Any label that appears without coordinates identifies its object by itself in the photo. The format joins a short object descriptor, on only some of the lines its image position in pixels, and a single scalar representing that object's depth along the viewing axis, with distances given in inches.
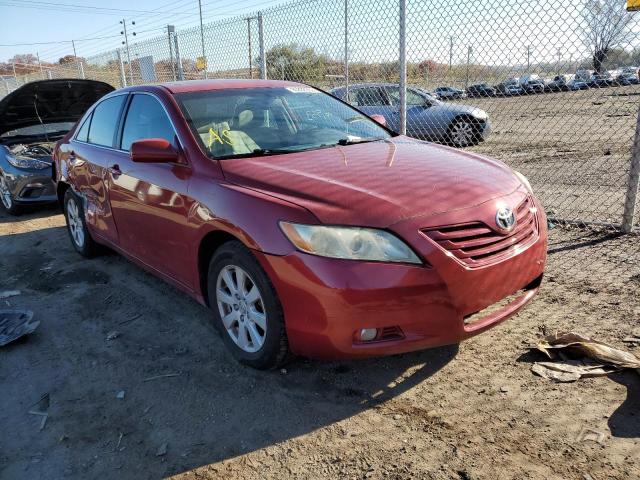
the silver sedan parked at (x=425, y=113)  303.7
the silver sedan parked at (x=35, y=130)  274.5
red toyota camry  94.9
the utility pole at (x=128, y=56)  579.7
